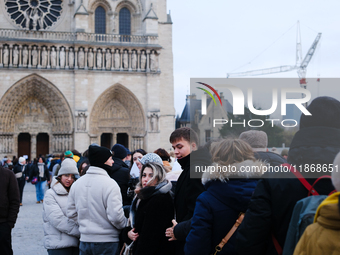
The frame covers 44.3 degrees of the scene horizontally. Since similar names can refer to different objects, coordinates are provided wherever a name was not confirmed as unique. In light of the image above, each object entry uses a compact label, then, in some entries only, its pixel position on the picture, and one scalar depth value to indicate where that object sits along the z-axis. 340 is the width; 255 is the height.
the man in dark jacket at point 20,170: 12.23
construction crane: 59.06
